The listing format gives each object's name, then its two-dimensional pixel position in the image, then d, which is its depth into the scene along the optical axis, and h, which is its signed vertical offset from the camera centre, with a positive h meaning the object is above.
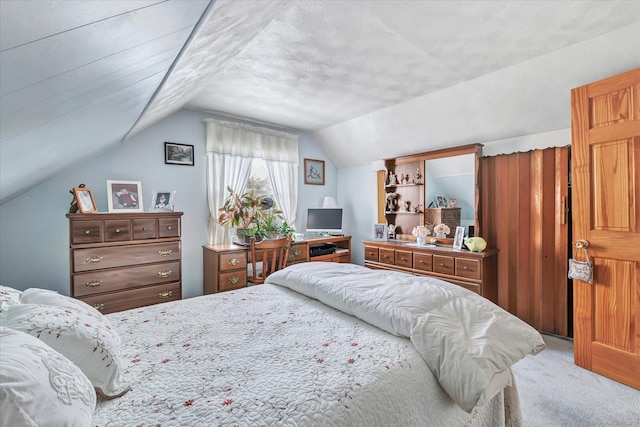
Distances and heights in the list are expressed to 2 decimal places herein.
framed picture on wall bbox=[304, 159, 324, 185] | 4.50 +0.65
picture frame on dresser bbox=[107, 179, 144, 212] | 2.74 +0.19
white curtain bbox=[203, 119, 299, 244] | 3.55 +0.70
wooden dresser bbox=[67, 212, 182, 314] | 2.32 -0.39
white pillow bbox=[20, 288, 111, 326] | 1.13 -0.34
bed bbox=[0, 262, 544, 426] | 0.83 -0.56
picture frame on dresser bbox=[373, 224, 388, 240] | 3.97 -0.28
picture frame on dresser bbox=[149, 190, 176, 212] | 2.96 +0.14
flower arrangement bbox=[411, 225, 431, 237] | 3.56 -0.26
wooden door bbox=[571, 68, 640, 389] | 1.88 -0.08
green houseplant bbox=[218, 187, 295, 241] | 3.42 -0.05
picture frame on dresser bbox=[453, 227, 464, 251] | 3.23 -0.33
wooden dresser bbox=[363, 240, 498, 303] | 2.97 -0.61
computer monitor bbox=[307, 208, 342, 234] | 4.32 -0.13
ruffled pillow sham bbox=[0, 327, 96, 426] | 0.54 -0.37
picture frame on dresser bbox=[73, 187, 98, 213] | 2.41 +0.13
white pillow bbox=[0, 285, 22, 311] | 0.98 -0.30
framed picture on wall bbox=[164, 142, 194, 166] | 3.27 +0.70
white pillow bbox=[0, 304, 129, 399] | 0.86 -0.40
